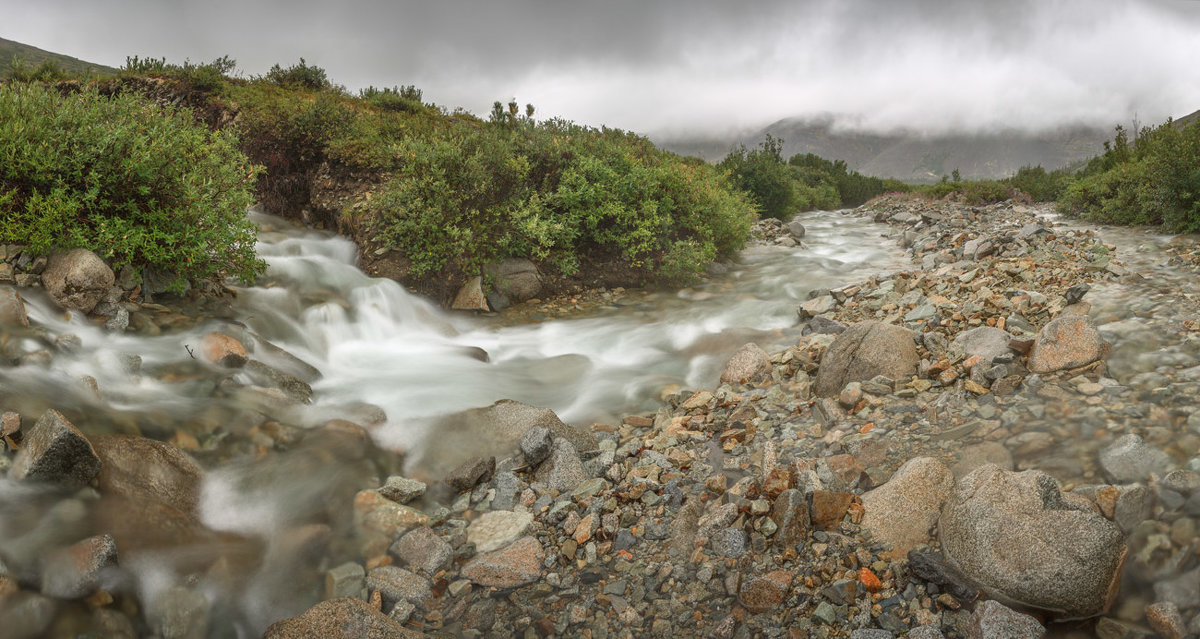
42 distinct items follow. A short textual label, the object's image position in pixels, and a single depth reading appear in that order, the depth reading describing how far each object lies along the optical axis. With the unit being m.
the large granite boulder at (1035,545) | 2.97
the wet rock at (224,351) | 6.21
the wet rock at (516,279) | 11.14
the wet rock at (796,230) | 20.45
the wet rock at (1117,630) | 2.77
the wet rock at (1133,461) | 3.53
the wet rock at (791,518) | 3.81
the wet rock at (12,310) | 5.30
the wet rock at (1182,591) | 2.74
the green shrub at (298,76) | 20.02
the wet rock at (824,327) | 8.16
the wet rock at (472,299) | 10.85
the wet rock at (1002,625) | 2.82
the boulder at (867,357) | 5.93
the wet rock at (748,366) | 7.09
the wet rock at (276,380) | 6.25
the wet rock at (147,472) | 4.10
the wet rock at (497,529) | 4.49
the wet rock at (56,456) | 3.80
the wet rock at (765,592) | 3.43
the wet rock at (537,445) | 5.45
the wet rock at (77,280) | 6.01
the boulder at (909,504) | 3.65
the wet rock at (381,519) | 4.57
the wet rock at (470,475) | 5.25
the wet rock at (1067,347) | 5.09
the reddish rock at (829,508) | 3.89
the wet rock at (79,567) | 3.27
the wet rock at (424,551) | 4.23
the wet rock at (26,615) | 2.98
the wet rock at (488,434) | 5.80
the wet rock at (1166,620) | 2.66
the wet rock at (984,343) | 5.71
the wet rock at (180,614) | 3.44
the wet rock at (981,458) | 4.11
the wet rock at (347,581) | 3.97
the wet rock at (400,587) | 3.89
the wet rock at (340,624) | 3.41
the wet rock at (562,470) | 5.20
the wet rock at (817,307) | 9.57
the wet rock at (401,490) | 5.04
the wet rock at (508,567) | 4.02
